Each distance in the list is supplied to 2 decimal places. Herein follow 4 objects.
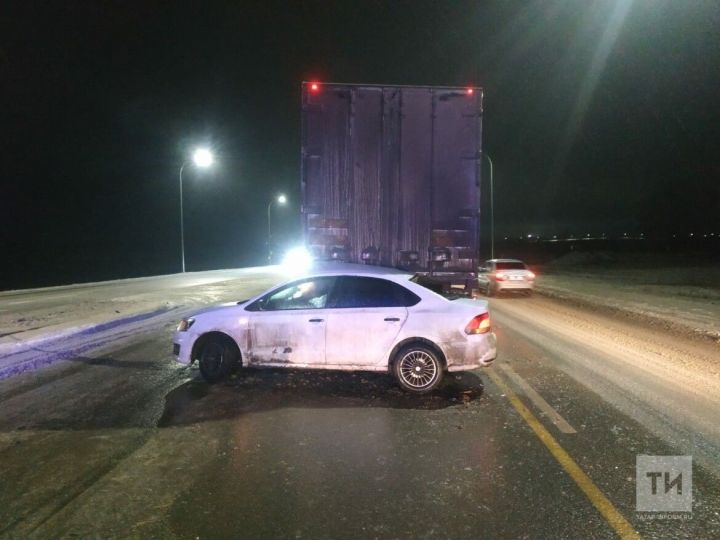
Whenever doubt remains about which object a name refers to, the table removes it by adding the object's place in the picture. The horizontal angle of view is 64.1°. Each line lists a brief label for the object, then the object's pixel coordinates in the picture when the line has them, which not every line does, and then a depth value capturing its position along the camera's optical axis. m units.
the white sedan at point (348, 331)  7.25
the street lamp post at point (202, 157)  29.55
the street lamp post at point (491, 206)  33.44
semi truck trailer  10.45
